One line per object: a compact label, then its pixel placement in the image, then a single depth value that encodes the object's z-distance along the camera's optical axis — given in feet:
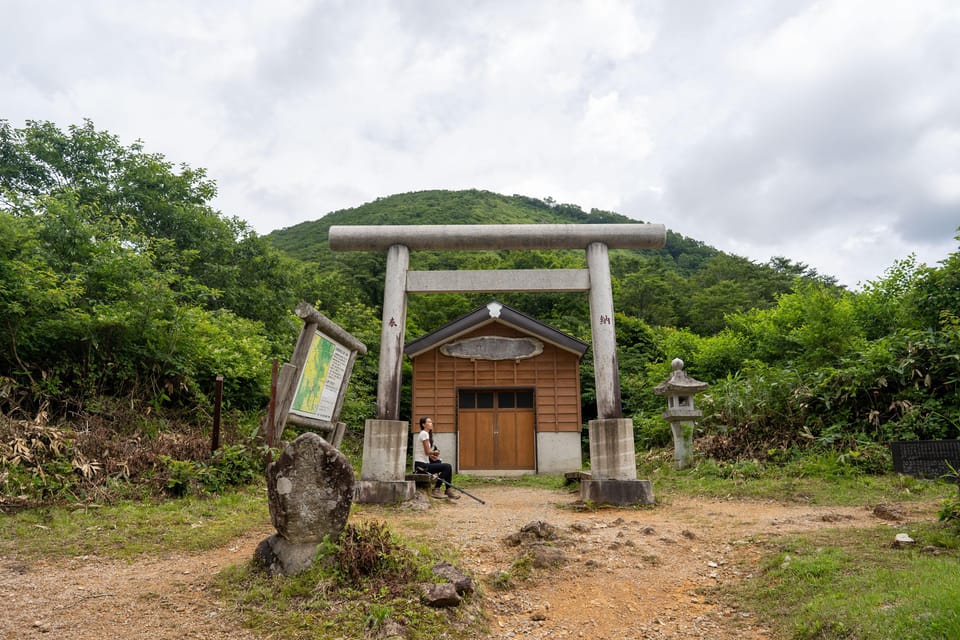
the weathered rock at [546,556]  16.52
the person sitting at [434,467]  30.76
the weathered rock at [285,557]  13.48
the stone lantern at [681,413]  38.29
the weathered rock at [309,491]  13.56
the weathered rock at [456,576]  13.25
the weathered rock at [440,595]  12.45
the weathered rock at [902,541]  15.89
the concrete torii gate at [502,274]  29.22
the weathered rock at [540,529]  19.17
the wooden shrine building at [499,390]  49.93
